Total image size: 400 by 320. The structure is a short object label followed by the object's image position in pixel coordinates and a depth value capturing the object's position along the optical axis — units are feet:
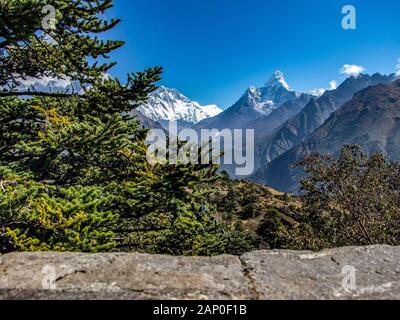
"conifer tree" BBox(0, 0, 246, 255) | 22.38
